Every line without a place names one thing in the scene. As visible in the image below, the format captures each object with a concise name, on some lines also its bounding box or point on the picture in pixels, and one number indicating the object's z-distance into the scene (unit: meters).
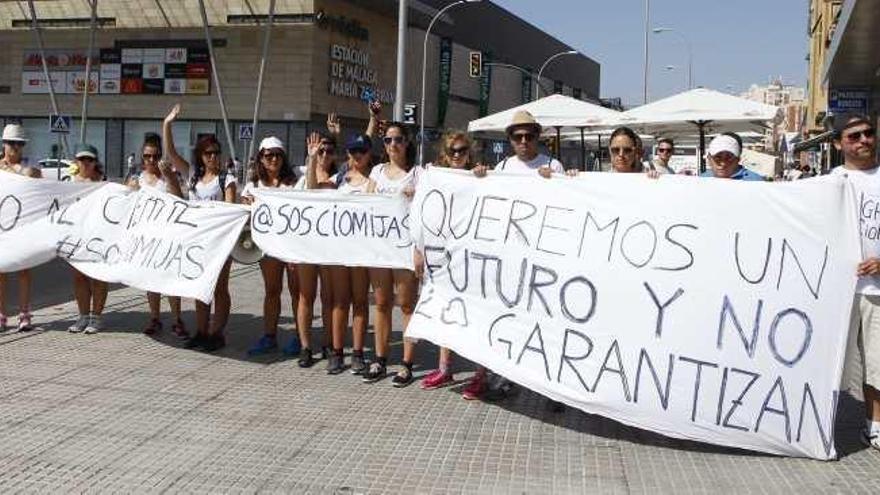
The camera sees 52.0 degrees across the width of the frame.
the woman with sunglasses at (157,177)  7.77
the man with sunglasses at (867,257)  5.16
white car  32.81
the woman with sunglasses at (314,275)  6.91
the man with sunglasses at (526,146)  6.12
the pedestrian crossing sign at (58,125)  27.11
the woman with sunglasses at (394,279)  6.54
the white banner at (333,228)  6.57
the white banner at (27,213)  7.78
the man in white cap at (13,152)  8.09
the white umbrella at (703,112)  12.81
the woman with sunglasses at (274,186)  7.29
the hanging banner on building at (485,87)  57.91
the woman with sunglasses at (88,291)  8.03
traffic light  36.88
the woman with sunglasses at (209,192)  7.54
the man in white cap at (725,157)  5.79
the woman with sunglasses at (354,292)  6.74
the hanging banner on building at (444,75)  50.47
